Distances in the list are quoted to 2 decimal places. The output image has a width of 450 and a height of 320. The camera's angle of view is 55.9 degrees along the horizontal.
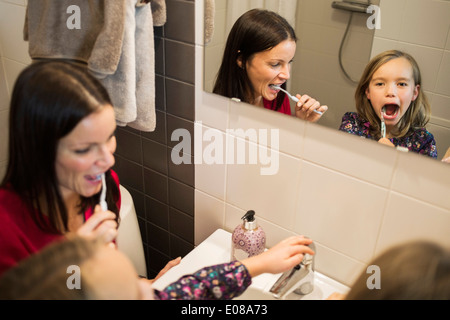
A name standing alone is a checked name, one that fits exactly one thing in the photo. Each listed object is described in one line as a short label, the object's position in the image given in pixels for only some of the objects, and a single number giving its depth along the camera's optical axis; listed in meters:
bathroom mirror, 0.74
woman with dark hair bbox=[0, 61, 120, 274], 0.80
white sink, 1.02
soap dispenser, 1.04
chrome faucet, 0.97
